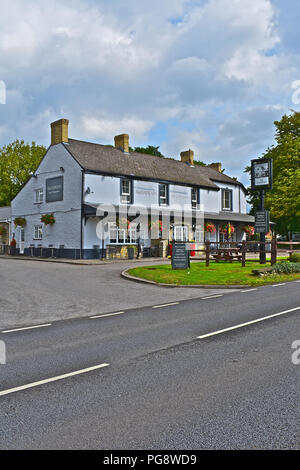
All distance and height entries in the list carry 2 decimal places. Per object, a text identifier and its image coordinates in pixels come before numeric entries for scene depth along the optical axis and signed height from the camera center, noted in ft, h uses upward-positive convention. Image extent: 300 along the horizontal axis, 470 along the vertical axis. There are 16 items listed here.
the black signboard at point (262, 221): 73.67 +3.57
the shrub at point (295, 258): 75.58 -3.44
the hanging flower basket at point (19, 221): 116.57 +6.46
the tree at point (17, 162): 183.93 +38.02
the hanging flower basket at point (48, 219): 106.83 +6.40
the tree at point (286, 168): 117.80 +23.90
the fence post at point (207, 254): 71.67 -2.47
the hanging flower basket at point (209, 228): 120.88 +4.10
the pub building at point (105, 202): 101.09 +11.53
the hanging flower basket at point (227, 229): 125.08 +3.79
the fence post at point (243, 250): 70.71 -1.78
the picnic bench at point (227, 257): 78.28 -3.19
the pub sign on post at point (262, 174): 75.92 +12.95
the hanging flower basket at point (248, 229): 127.81 +3.73
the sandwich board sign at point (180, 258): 64.28 -2.73
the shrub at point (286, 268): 62.80 -4.52
